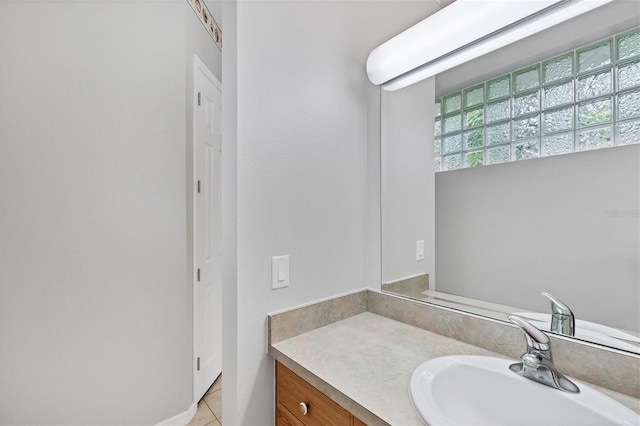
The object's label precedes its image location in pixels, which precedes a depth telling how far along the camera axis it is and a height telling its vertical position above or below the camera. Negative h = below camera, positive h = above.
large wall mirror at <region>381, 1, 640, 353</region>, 0.78 +0.09
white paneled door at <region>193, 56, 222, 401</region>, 1.94 -0.13
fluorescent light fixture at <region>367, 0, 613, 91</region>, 0.83 +0.56
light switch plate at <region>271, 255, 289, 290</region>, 1.02 -0.21
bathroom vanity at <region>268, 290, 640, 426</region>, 0.71 -0.44
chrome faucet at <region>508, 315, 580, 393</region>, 0.71 -0.37
